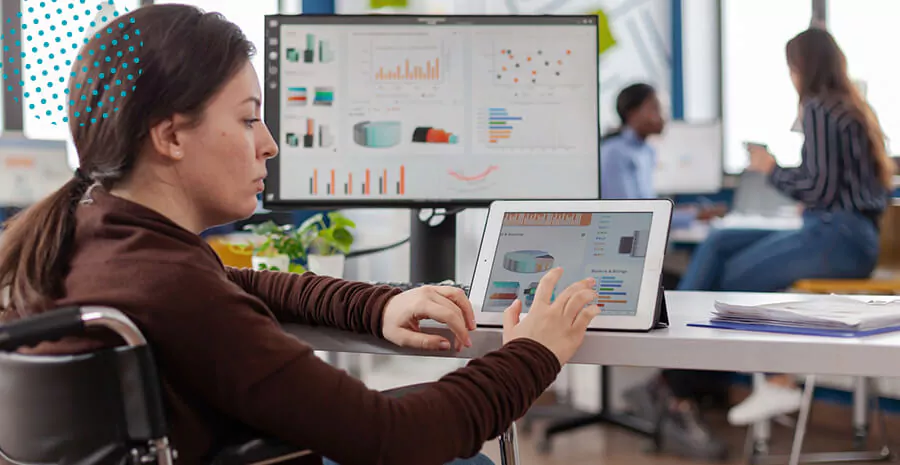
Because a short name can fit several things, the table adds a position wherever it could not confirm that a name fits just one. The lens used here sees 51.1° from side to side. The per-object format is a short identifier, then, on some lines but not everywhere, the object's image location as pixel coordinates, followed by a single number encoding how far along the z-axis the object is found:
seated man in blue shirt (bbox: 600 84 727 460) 3.27
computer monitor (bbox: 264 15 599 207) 1.72
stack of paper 1.10
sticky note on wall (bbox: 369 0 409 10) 4.53
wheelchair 0.76
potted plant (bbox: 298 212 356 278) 1.74
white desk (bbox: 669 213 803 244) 3.66
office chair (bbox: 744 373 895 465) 3.09
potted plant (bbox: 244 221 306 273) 1.72
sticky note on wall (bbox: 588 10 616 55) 5.50
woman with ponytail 0.80
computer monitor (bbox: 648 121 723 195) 4.59
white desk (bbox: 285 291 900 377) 1.03
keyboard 1.47
